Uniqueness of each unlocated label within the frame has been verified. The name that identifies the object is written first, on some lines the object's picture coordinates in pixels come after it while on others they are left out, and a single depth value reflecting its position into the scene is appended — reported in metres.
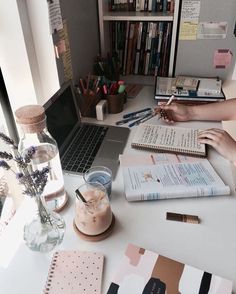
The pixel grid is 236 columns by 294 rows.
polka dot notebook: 0.60
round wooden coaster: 0.70
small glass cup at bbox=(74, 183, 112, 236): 0.69
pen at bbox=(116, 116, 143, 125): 1.19
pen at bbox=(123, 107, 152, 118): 1.24
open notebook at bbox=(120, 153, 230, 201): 0.80
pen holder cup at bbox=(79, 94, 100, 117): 1.20
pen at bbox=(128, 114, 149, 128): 1.17
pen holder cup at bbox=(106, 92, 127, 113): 1.23
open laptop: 0.94
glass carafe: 0.69
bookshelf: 1.33
